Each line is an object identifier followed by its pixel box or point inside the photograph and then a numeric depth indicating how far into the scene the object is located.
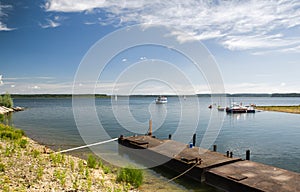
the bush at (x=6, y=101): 84.69
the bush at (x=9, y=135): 22.07
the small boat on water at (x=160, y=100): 137.25
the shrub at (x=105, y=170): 15.08
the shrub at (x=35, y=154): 15.81
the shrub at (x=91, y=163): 15.58
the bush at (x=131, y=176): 13.67
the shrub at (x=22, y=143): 19.20
